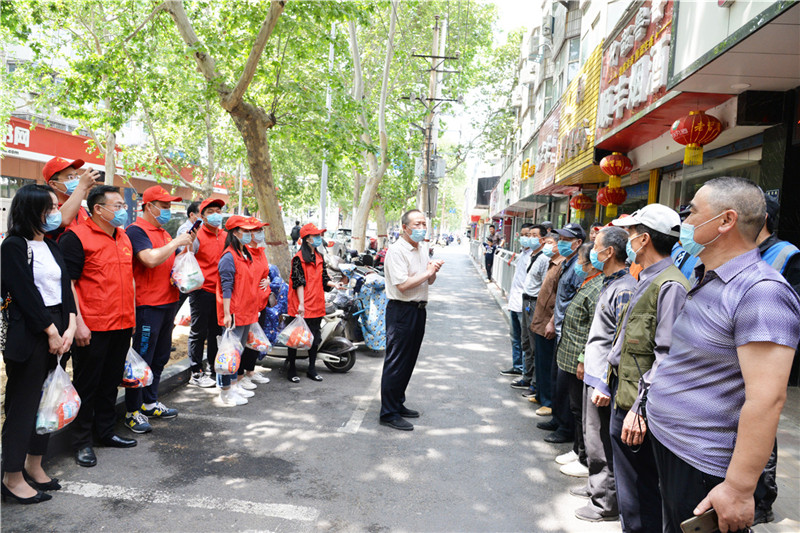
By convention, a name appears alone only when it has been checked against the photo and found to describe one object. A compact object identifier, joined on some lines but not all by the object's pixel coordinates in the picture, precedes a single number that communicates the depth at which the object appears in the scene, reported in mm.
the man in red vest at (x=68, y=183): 3977
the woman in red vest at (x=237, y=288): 5660
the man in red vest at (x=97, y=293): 4145
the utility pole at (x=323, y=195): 19078
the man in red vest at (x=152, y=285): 4758
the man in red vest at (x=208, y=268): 6023
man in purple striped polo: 1905
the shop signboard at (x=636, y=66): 6555
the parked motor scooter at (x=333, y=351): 7352
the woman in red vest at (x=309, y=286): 6773
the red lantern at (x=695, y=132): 6193
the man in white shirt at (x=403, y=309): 5324
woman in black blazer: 3432
